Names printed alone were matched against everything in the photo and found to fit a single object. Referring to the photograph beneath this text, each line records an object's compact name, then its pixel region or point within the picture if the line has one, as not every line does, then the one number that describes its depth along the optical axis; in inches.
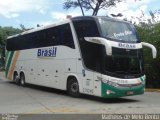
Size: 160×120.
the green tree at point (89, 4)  851.2
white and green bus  298.0
